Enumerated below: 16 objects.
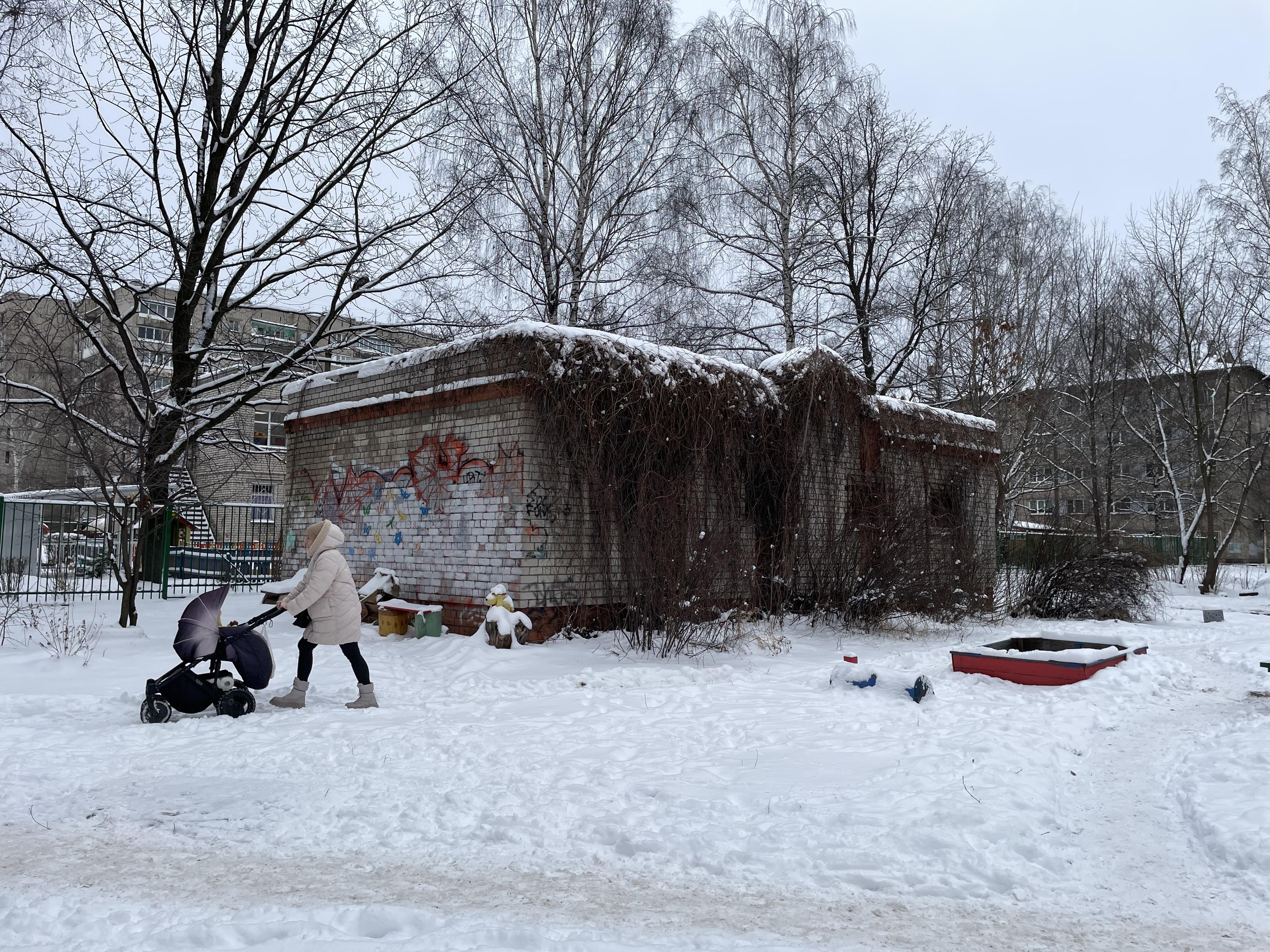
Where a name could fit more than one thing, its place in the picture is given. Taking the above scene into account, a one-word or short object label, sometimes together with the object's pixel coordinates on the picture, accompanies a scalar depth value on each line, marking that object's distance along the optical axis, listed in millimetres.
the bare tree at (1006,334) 24562
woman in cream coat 7277
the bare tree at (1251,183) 24375
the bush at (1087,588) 14938
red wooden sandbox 8641
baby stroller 6707
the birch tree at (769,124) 21547
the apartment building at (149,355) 13578
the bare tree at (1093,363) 27844
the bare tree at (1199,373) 25312
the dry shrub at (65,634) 9625
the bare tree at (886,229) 22109
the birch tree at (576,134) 20406
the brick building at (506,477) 10703
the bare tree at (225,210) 13656
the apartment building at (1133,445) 25688
